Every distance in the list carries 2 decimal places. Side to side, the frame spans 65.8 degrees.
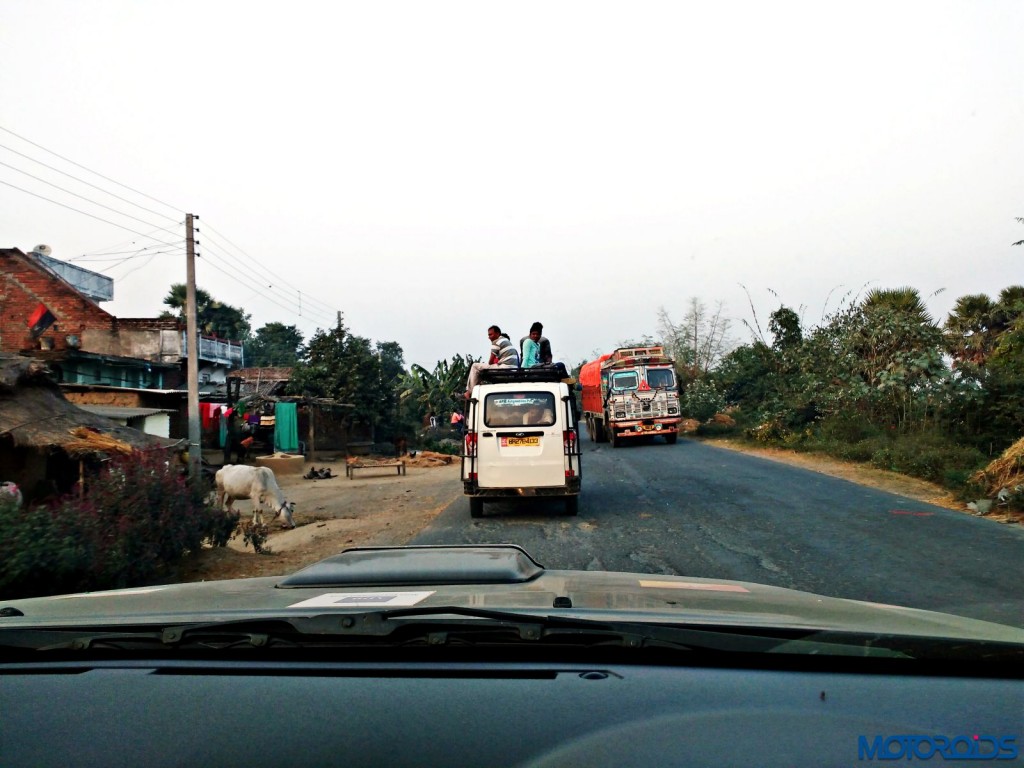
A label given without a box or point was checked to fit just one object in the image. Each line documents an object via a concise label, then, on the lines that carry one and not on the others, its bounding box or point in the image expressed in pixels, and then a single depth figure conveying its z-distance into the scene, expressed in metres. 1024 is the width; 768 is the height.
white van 13.00
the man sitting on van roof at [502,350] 14.83
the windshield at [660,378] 28.75
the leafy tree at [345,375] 33.50
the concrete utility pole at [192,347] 22.42
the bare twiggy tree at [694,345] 53.25
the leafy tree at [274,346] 75.69
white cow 14.62
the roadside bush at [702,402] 35.44
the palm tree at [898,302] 24.39
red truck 28.56
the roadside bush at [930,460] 15.51
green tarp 29.84
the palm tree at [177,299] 45.12
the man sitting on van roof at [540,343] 14.58
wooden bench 25.20
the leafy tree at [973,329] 23.66
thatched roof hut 12.33
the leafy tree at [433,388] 41.66
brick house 27.27
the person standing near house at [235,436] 27.93
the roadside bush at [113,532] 6.51
